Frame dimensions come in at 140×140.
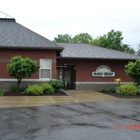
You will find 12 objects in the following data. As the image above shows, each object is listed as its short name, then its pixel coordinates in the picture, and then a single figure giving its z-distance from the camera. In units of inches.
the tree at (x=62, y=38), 2416.3
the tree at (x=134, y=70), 466.0
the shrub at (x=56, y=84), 481.9
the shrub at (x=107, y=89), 545.4
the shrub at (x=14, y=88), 485.3
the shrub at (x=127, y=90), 472.7
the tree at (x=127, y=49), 1302.8
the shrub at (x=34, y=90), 438.8
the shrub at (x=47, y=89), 461.0
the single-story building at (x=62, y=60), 510.4
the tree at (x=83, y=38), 2018.0
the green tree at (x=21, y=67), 429.5
